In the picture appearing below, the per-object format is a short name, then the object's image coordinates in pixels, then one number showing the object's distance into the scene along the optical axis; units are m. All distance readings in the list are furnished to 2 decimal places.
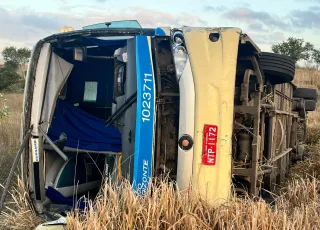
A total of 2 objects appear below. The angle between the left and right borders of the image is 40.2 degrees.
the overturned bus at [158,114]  3.51
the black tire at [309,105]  7.78
